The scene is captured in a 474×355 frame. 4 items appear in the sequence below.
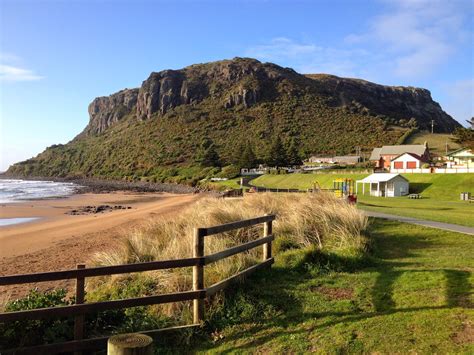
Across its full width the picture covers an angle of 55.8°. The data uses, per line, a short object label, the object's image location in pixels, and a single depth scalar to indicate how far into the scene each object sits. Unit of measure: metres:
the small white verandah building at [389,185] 43.91
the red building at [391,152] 81.44
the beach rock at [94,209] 32.88
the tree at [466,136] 42.38
